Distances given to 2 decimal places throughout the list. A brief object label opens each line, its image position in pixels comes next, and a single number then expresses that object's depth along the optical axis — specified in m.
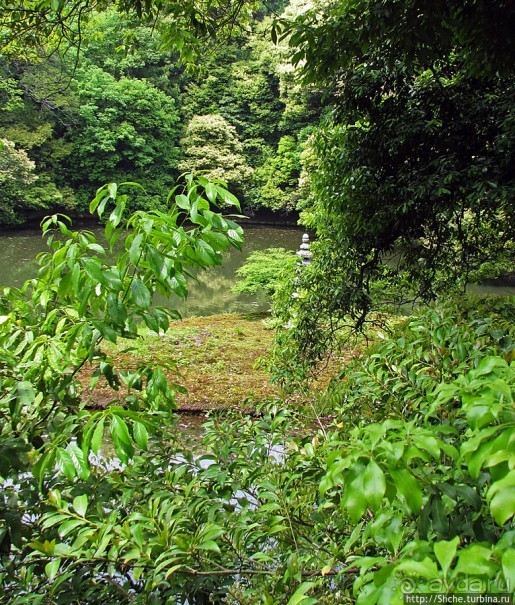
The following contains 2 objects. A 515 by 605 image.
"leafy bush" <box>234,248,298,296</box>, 8.23
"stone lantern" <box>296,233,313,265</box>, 6.87
